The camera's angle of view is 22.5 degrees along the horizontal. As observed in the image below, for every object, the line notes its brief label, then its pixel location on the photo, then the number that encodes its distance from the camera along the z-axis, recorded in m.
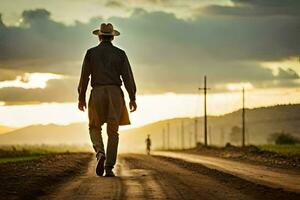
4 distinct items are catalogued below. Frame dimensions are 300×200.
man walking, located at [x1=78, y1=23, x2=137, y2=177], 15.48
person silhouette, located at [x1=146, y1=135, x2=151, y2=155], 69.16
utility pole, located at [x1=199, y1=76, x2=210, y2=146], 96.50
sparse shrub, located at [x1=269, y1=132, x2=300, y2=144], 127.96
